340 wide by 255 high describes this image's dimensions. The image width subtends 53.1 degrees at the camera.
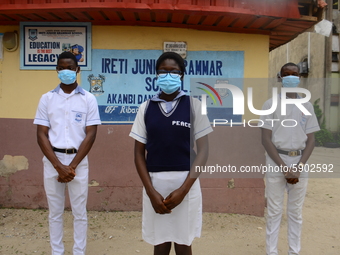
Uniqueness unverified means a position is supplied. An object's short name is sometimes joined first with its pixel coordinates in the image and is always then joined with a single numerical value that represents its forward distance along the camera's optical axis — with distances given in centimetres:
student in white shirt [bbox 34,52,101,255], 310
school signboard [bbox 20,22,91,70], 466
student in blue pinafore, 245
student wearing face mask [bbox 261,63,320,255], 329
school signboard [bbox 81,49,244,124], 470
